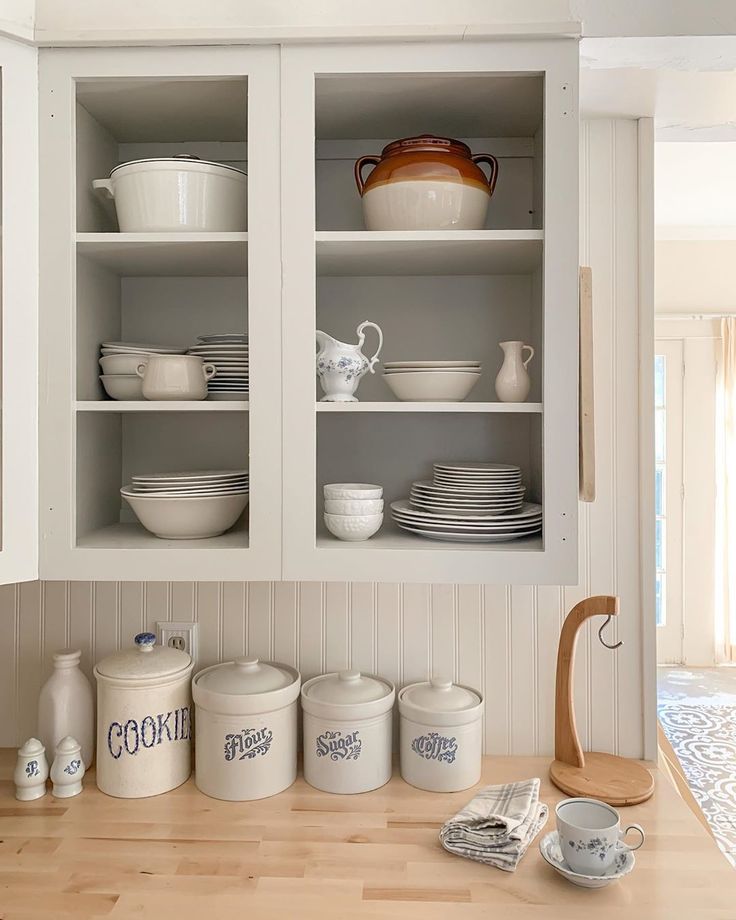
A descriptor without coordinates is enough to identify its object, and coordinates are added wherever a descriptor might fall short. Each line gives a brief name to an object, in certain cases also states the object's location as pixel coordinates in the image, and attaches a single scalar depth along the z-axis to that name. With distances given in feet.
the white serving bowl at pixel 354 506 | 4.15
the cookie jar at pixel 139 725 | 4.36
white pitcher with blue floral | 4.20
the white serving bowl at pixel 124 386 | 4.34
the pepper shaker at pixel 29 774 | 4.38
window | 16.46
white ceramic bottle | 4.65
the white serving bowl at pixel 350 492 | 4.15
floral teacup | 3.57
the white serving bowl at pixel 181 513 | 4.17
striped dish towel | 3.76
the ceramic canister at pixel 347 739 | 4.41
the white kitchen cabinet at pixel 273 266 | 3.92
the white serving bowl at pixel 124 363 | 4.32
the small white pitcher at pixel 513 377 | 4.16
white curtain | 16.35
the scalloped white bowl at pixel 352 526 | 4.14
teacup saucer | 3.53
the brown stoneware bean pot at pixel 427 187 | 4.10
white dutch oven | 4.09
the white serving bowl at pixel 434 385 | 4.15
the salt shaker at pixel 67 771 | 4.41
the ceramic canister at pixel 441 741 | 4.44
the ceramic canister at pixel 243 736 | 4.33
